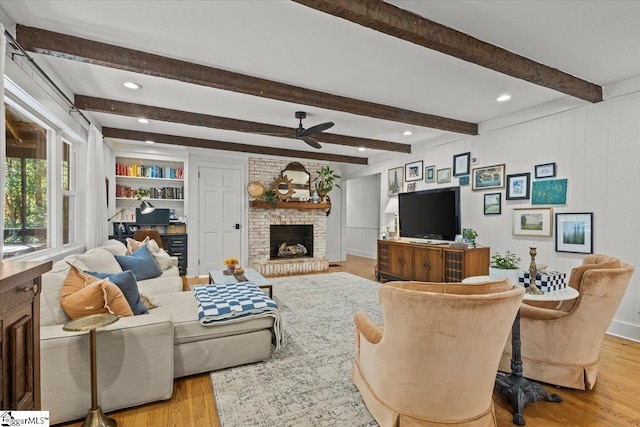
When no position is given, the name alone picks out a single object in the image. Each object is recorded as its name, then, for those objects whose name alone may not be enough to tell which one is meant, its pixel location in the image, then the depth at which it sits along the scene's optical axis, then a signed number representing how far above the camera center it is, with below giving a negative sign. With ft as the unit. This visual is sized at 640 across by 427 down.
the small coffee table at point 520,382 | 6.21 -3.50
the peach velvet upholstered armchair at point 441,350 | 4.48 -2.10
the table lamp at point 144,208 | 15.90 +0.14
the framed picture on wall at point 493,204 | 14.57 +0.40
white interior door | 20.48 -0.23
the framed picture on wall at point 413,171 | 19.15 +2.56
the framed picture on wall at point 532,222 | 12.64 -0.38
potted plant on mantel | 23.26 +2.35
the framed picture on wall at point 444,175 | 17.25 +2.04
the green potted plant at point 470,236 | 15.02 -1.13
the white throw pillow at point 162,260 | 13.66 -2.14
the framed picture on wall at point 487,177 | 14.51 +1.67
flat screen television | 15.93 -0.06
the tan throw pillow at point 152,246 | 13.88 -1.58
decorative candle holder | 6.50 -1.44
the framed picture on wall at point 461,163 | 16.18 +2.56
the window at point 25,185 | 8.26 +0.77
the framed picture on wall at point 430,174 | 18.15 +2.25
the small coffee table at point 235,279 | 11.73 -2.68
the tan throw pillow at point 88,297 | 6.26 -1.73
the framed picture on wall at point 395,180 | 20.86 +2.13
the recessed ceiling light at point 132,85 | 10.51 +4.26
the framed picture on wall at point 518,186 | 13.42 +1.14
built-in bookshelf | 18.69 +1.73
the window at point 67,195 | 11.98 +0.64
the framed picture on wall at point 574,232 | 11.32 -0.74
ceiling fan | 12.52 +3.30
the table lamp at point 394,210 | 20.20 +0.13
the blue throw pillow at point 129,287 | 7.04 -1.71
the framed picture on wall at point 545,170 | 12.46 +1.70
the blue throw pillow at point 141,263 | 11.46 -1.96
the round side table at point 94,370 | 5.30 -2.78
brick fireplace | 21.44 -1.15
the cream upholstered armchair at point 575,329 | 6.57 -2.58
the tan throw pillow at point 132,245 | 13.45 -1.49
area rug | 6.05 -3.93
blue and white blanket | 7.75 -2.50
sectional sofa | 5.81 -3.02
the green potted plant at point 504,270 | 6.70 -1.24
